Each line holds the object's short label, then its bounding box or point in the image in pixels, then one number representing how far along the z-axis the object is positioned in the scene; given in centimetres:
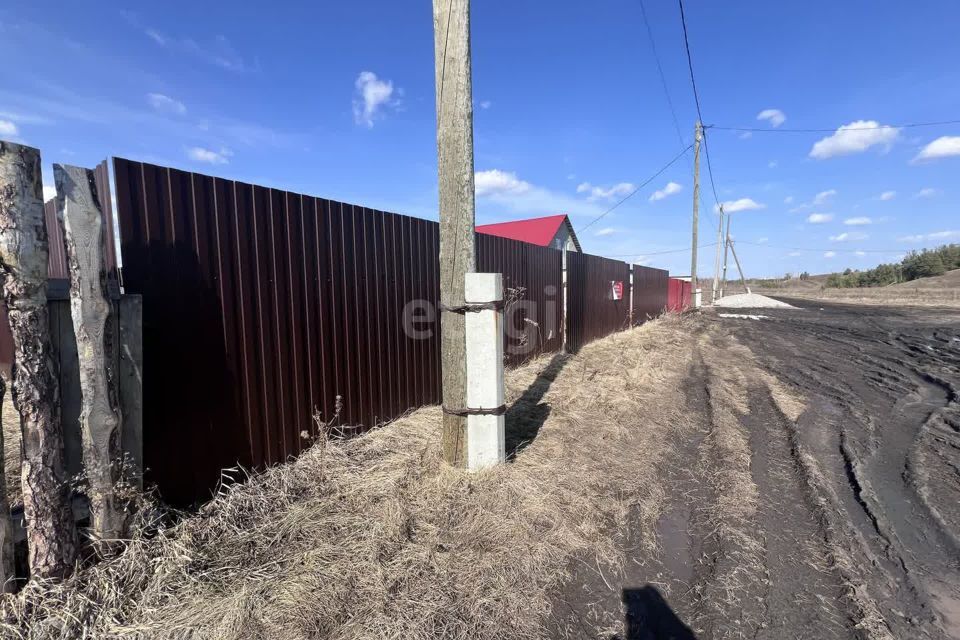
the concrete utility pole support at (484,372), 320
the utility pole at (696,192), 2011
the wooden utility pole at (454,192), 310
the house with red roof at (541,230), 2583
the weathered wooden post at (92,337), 192
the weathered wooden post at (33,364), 175
